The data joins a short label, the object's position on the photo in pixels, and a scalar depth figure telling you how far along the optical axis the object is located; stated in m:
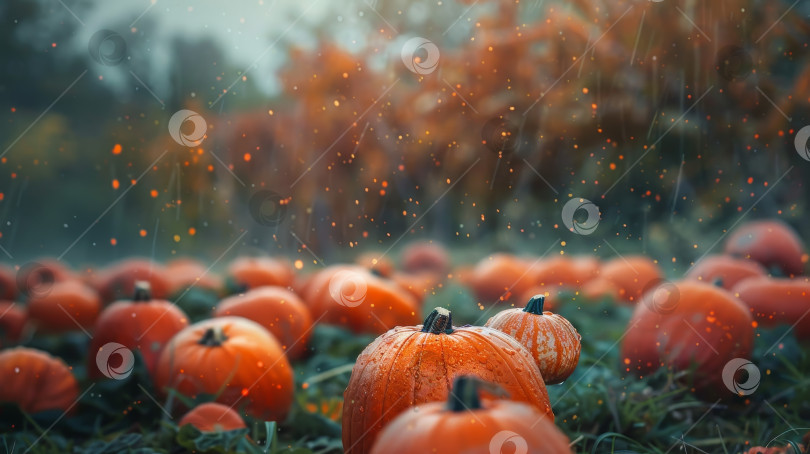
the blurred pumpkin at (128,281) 3.54
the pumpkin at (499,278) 3.43
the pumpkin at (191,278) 3.52
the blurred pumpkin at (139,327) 2.24
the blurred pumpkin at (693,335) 2.04
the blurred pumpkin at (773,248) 3.15
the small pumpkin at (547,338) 1.31
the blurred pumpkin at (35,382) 1.93
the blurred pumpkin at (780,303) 2.38
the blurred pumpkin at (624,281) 3.22
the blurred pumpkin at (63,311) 3.16
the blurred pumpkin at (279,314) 2.60
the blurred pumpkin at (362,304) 2.88
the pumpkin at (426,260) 5.05
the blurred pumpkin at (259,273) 3.58
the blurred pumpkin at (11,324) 2.87
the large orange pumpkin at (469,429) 0.83
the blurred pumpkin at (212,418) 1.62
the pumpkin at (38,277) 3.43
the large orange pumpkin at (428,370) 1.20
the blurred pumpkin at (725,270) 2.76
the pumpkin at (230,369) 1.91
